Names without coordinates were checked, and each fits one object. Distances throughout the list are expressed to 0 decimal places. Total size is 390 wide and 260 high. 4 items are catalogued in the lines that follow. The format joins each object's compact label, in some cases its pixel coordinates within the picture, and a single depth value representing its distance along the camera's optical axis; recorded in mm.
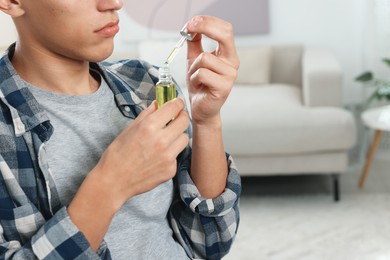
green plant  3236
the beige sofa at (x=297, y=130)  2828
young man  795
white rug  2451
